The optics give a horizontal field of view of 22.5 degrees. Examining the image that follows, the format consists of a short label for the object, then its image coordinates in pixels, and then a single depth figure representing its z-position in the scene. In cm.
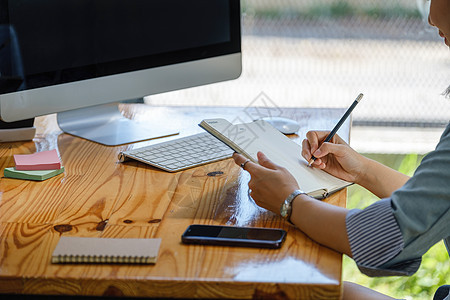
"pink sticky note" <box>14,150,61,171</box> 207
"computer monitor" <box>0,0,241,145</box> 211
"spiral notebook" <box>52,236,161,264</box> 176
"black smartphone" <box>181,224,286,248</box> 180
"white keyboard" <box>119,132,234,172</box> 211
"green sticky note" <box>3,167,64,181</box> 205
